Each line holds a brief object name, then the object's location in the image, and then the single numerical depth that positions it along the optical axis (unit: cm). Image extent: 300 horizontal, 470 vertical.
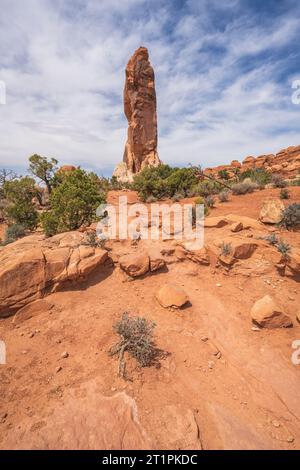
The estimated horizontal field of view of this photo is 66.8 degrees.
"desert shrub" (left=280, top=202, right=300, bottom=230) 779
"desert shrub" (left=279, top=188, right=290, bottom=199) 1165
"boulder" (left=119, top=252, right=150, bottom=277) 589
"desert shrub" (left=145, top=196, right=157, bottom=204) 1569
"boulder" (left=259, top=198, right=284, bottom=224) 818
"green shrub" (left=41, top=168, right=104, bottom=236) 863
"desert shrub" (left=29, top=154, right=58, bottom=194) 1983
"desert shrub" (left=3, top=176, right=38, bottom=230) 1210
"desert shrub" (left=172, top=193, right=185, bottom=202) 1481
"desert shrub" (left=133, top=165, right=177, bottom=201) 1698
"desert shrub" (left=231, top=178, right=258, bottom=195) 1403
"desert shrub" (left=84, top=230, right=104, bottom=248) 637
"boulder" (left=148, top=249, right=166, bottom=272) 615
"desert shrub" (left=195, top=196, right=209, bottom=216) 1175
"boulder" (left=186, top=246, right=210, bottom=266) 649
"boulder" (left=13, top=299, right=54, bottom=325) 449
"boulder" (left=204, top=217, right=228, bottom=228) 779
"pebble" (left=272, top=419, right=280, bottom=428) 299
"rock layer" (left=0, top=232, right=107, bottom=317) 459
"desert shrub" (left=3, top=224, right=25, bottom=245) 1032
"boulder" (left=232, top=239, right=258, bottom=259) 627
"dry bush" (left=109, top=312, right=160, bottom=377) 361
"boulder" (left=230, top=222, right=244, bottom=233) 728
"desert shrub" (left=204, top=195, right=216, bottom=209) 1166
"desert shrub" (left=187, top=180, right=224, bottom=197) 1530
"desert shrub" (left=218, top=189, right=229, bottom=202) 1259
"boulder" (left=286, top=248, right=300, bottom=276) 593
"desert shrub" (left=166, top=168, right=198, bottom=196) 1684
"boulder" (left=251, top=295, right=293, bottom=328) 458
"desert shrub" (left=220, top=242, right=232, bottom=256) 625
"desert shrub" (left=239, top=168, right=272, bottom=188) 1681
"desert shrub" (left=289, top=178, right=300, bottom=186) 1564
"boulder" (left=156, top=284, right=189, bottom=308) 502
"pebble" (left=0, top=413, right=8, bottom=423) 271
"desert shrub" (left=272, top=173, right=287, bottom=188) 1476
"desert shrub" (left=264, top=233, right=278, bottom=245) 653
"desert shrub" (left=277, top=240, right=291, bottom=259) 608
